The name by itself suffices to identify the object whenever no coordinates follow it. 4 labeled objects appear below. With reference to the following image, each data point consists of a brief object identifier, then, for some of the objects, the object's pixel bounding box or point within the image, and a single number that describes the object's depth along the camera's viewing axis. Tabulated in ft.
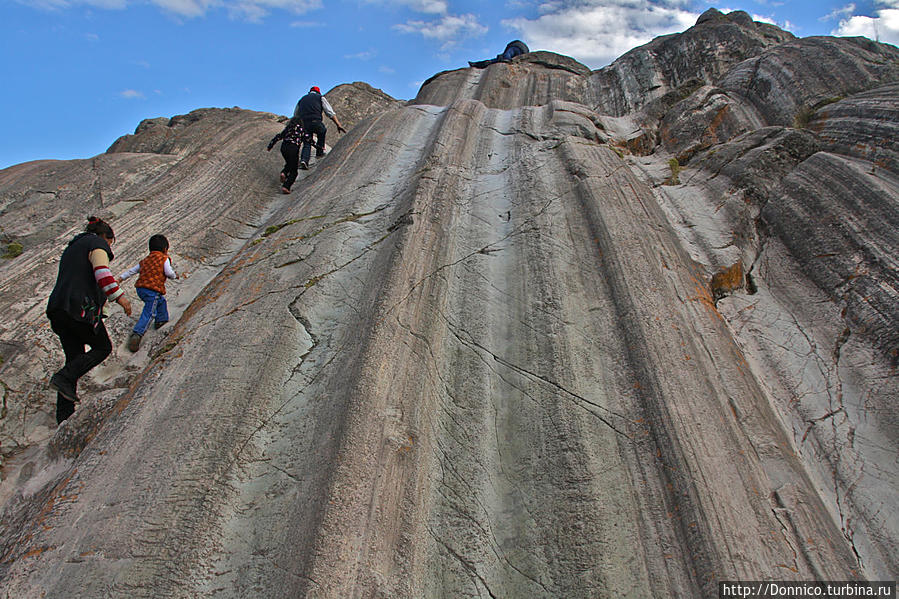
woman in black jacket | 11.33
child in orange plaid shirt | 14.14
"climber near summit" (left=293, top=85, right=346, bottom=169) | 26.43
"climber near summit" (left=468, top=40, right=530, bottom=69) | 41.14
